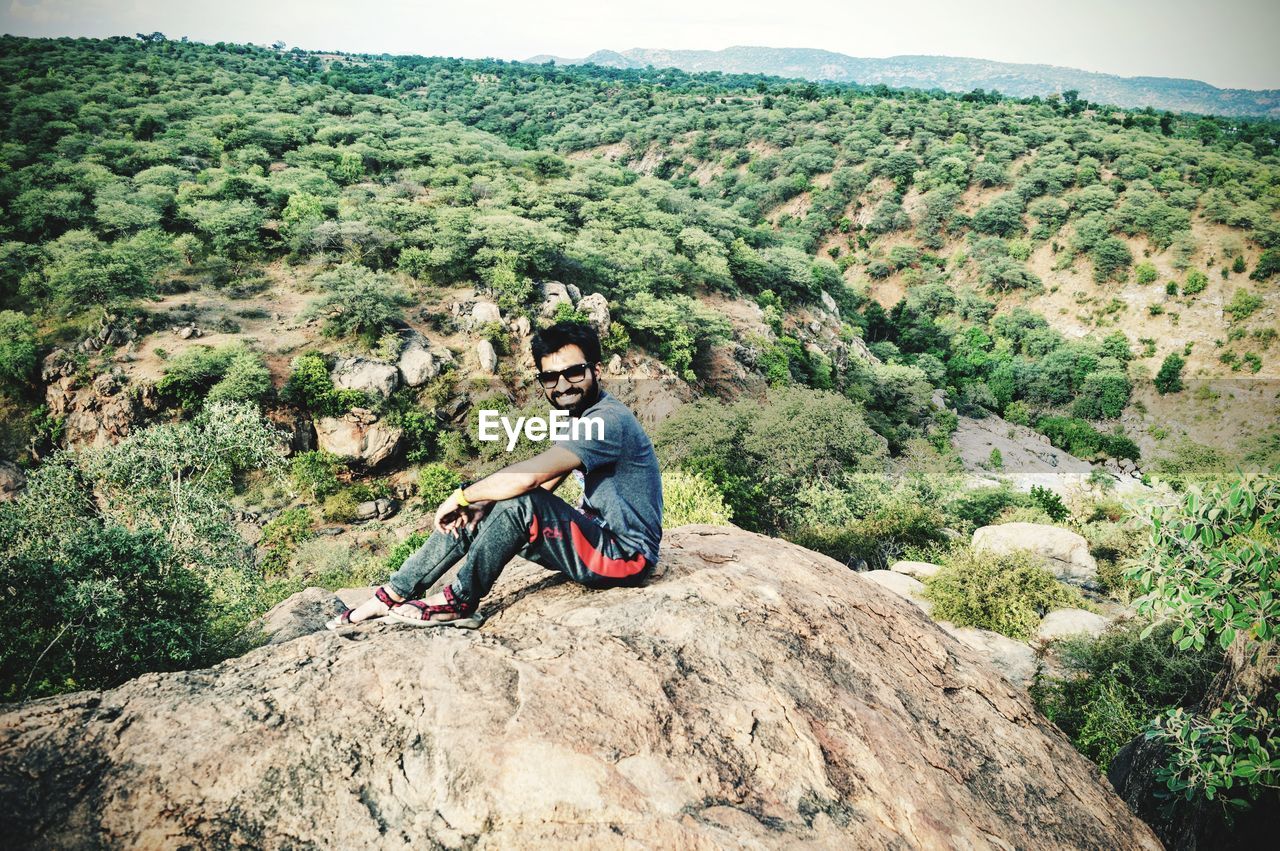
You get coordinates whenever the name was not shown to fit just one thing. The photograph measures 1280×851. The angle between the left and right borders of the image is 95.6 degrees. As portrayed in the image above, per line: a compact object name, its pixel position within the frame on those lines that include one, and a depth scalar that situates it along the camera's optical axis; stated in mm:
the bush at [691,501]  13609
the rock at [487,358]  21516
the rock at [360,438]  18359
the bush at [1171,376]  37531
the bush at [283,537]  15408
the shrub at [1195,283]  40281
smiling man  2979
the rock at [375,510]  17438
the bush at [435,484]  17750
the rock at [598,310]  24406
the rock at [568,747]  1935
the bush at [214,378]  17266
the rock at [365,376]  19078
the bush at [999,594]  10141
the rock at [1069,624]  9445
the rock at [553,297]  23969
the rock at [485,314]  22781
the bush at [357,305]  20266
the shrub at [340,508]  17000
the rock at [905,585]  10992
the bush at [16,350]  16906
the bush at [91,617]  4082
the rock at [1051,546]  12953
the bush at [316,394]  18547
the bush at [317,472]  17375
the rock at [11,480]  15414
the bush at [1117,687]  6668
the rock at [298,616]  4539
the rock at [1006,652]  8578
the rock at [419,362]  20109
